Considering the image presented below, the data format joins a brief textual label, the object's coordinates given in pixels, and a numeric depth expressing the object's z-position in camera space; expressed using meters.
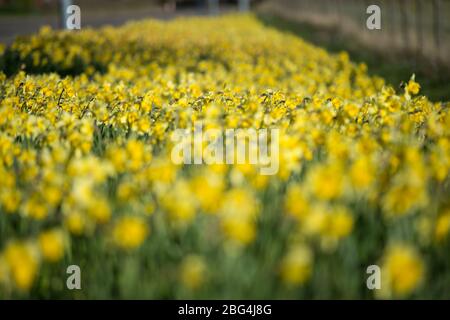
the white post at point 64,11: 12.59
